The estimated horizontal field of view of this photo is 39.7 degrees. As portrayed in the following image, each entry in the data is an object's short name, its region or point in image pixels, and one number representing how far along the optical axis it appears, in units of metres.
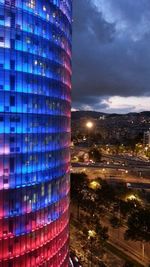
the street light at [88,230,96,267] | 54.01
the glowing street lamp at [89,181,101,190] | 87.75
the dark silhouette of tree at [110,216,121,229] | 59.47
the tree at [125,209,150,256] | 52.72
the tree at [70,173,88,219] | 72.09
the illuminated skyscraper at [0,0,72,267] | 40.31
